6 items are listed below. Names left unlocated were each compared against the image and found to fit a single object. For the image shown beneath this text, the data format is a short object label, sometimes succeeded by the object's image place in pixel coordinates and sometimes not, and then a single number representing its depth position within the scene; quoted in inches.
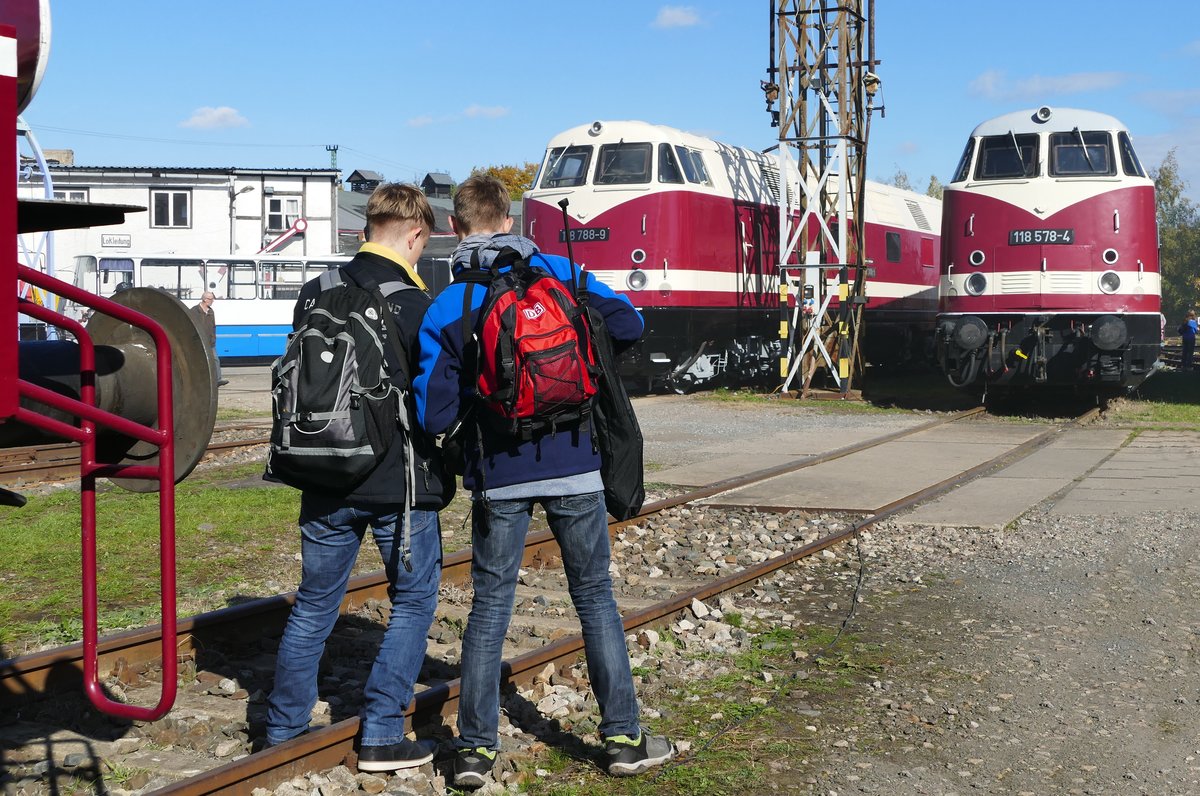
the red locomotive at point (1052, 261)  676.7
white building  1669.5
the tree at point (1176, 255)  3085.6
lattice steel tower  810.2
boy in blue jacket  163.2
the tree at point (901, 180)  3827.5
